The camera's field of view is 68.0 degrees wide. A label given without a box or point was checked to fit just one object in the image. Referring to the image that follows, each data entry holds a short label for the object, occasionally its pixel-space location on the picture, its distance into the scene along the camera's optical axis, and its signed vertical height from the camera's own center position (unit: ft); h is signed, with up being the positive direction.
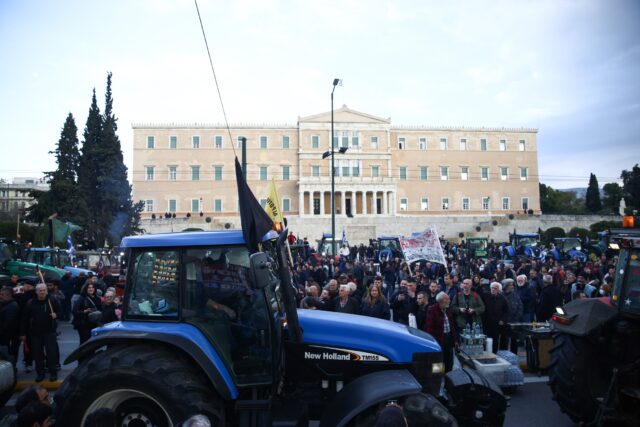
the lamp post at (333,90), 64.64 +19.63
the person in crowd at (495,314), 26.94 -5.09
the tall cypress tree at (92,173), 110.52 +14.90
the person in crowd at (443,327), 22.65 -4.85
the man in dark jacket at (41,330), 24.63 -5.09
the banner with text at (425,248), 46.25 -2.20
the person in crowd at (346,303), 27.50 -4.42
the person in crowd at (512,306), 30.55 -5.34
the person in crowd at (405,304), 29.01 -4.81
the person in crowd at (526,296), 35.58 -5.38
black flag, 12.45 +0.26
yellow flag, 32.89 +1.58
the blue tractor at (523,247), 87.51 -4.62
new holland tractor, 12.08 -3.29
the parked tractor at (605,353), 15.93 -4.69
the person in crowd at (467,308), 25.75 -4.52
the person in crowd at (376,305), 27.09 -4.50
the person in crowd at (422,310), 26.55 -4.75
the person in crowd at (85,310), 27.71 -4.70
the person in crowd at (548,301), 32.83 -5.38
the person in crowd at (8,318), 25.00 -4.48
